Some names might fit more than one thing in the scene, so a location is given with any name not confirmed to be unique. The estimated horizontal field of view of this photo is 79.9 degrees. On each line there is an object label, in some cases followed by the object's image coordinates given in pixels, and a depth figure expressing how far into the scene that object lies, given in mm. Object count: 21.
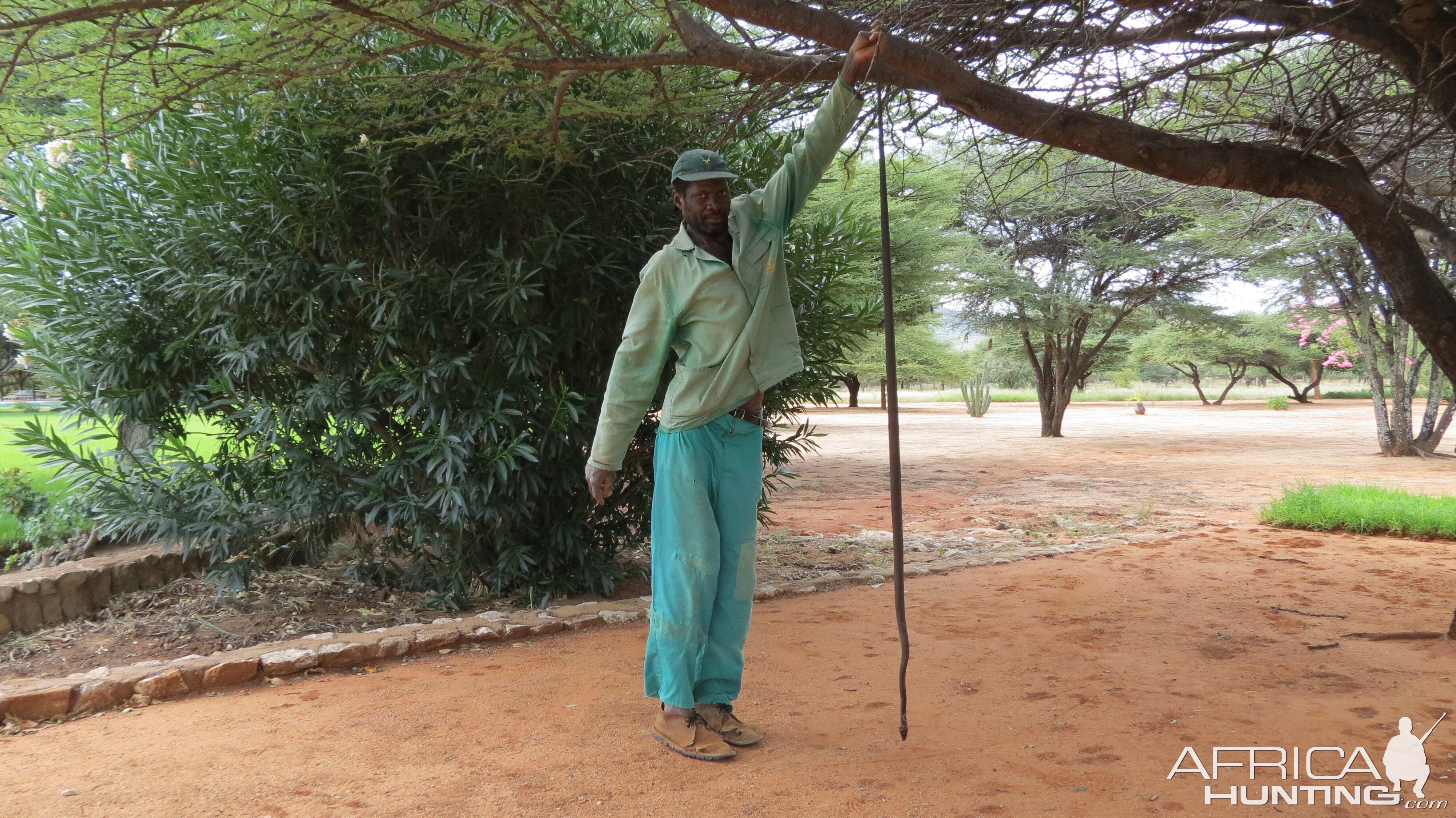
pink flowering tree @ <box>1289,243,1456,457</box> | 13672
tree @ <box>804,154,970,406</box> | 12578
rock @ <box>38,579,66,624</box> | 4590
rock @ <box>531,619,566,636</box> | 4387
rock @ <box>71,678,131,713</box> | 3332
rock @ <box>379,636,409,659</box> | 3980
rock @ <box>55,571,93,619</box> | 4691
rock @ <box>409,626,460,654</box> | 4090
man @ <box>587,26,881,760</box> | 2879
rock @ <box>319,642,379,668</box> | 3854
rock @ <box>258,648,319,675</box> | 3732
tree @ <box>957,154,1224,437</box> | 17031
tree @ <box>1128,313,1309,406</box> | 31703
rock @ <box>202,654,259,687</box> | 3590
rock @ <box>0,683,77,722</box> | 3211
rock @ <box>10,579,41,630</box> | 4457
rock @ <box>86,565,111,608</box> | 4875
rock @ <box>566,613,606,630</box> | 4492
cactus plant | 30734
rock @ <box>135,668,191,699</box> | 3457
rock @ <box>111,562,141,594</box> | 5039
